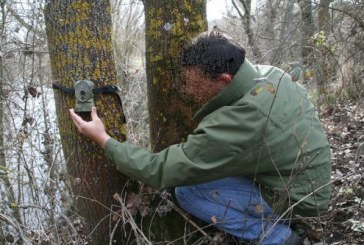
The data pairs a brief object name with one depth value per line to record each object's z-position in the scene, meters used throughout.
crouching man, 2.29
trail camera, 2.55
